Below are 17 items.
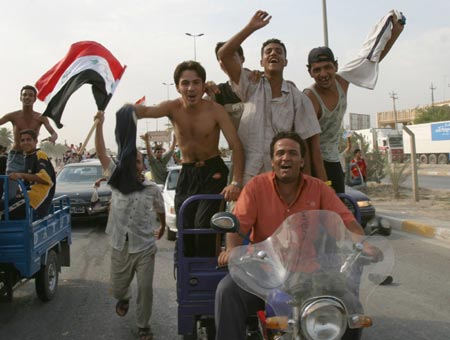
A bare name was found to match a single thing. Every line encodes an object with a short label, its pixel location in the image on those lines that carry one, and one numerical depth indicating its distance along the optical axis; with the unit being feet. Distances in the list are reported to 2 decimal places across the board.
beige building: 214.48
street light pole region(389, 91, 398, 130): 203.87
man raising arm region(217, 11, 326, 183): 12.14
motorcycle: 6.85
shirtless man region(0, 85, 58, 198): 20.83
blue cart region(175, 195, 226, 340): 10.67
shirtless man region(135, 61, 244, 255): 12.39
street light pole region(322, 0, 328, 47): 53.93
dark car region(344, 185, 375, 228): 29.58
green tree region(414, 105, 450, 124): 180.14
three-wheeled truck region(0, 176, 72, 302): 14.85
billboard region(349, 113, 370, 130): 179.63
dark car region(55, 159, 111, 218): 34.81
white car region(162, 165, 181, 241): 29.07
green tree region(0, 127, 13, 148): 164.17
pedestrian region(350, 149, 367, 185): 39.58
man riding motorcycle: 9.83
